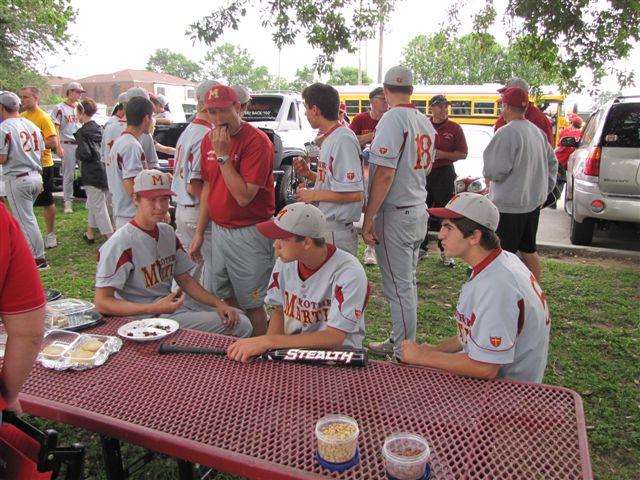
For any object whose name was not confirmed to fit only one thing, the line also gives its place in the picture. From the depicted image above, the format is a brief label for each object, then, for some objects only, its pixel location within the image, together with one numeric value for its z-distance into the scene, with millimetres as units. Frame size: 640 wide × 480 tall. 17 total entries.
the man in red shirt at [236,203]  3369
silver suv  6211
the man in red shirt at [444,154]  5980
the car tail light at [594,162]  6383
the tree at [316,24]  5699
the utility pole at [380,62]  25600
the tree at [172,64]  96250
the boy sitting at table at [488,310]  1959
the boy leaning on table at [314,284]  2389
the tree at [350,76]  57234
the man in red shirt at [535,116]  4949
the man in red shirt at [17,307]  1427
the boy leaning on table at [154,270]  2805
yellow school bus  19797
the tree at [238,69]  80000
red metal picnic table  1497
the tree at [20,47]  23734
